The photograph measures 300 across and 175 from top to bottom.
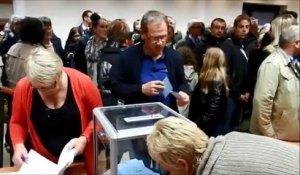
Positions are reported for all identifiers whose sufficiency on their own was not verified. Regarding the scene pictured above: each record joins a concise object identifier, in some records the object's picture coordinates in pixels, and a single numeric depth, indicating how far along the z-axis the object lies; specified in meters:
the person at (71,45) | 4.08
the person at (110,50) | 2.81
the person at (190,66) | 3.16
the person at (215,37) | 3.71
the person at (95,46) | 3.17
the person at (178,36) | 5.30
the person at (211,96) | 2.60
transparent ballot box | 1.06
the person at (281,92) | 2.07
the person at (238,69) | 3.11
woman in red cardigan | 1.48
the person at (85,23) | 5.75
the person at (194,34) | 4.21
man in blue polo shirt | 1.75
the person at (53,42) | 3.03
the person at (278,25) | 2.43
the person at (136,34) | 4.04
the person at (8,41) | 3.44
